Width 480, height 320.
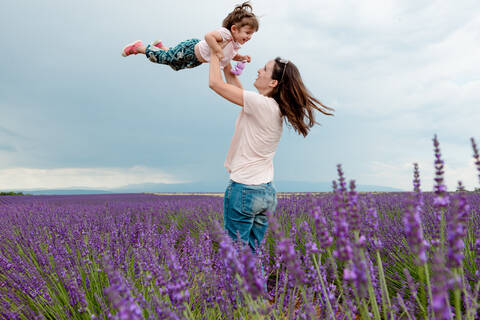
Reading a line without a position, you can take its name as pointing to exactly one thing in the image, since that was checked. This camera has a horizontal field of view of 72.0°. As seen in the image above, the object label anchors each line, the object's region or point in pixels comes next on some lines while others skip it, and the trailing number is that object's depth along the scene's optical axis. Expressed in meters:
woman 2.07
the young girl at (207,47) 2.89
